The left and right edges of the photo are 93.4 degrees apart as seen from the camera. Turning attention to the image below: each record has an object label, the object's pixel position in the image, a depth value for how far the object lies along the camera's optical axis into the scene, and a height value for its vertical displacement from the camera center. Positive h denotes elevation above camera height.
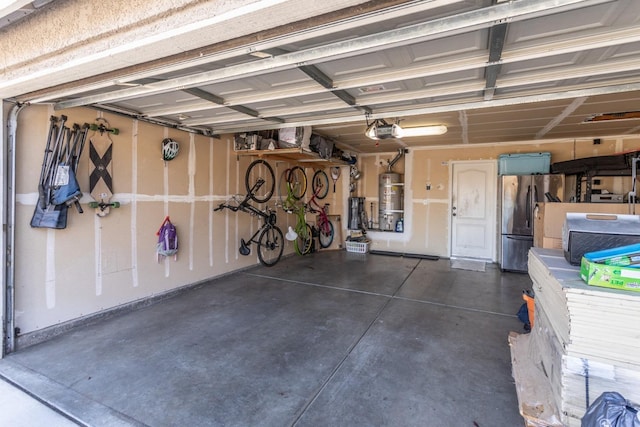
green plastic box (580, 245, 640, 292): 1.28 -0.27
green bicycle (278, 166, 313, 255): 6.46 +0.07
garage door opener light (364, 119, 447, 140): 3.84 +0.97
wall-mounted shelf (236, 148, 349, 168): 4.77 +0.88
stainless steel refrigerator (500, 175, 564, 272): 5.30 -0.06
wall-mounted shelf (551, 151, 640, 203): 4.55 +0.64
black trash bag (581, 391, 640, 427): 1.08 -0.76
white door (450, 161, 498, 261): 6.35 -0.06
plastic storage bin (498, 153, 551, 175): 5.61 +0.83
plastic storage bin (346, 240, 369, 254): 7.27 -1.01
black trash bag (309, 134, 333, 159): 5.21 +1.07
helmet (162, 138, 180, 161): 3.88 +0.72
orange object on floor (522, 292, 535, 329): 2.62 -0.86
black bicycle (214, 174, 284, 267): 5.30 -0.58
